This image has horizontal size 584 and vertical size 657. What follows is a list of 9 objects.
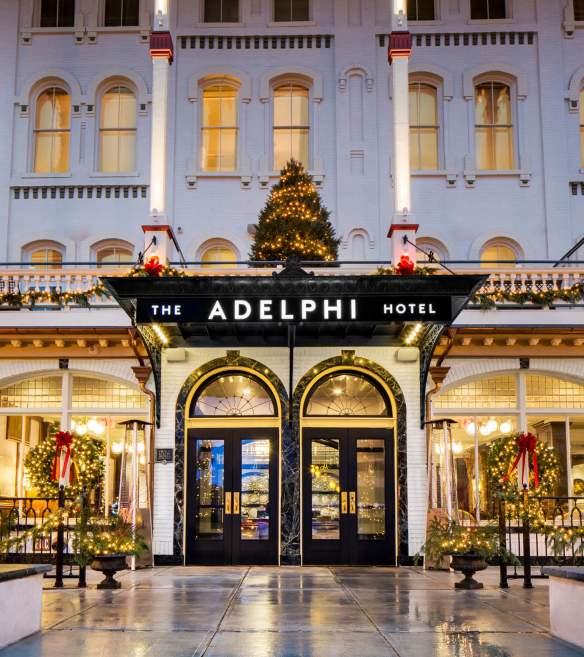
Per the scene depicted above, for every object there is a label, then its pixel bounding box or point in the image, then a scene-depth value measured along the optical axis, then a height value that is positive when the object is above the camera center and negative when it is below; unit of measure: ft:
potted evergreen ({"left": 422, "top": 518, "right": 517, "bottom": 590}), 49.52 -2.74
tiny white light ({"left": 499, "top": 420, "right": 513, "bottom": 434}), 65.87 +4.69
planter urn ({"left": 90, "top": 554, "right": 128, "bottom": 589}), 49.55 -3.57
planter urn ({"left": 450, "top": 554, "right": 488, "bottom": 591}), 49.42 -3.68
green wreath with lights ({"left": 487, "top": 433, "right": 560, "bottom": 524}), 62.75 +2.00
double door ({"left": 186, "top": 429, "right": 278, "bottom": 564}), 63.36 -0.02
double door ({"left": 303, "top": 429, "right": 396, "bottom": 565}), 63.36 -0.05
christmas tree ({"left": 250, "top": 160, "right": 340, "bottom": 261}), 64.44 +18.17
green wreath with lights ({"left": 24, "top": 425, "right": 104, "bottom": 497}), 63.57 +2.18
